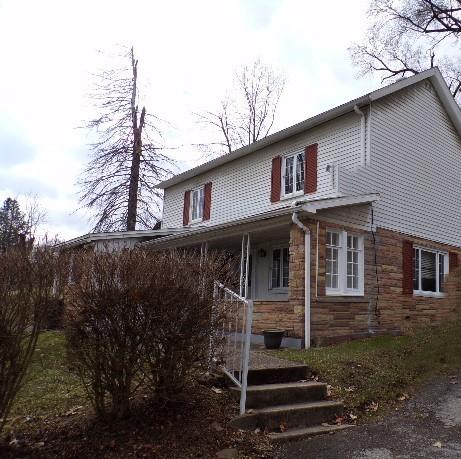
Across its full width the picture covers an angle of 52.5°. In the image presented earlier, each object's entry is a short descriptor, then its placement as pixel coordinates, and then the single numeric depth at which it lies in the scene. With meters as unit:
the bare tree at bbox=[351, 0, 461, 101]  22.45
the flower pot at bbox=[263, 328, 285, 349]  9.48
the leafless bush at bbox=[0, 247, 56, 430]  3.73
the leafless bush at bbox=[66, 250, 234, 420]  4.04
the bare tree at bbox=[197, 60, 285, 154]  29.72
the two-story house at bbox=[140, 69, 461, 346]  10.41
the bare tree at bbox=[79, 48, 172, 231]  24.50
